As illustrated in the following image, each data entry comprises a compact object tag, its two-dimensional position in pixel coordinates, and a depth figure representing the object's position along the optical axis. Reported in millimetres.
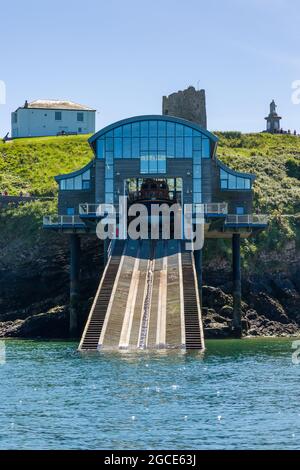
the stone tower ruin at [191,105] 135625
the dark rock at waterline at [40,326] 95875
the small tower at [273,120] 171875
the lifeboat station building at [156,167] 99188
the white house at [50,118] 161875
